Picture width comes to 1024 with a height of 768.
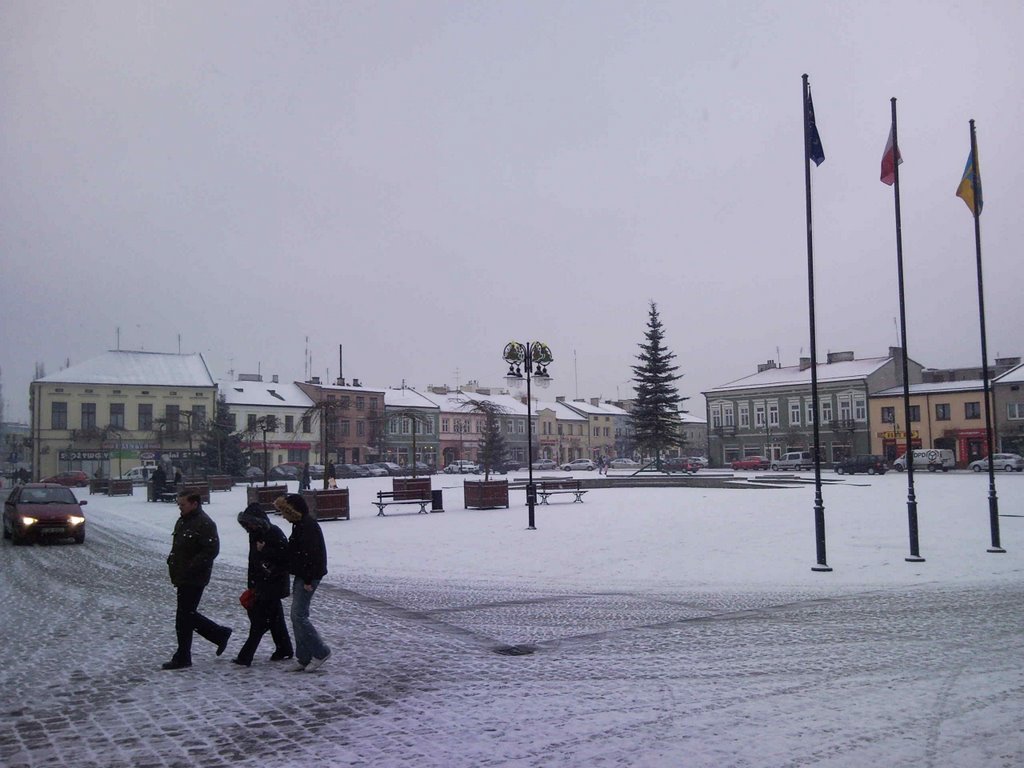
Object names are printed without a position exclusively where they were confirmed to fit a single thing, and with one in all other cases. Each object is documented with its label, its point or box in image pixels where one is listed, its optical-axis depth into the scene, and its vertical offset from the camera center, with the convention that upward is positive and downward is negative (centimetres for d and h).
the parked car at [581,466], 7571 -277
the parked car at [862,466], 5088 -218
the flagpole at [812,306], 1339 +206
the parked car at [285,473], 6259 -223
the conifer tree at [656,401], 5669 +236
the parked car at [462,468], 7362 -264
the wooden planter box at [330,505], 2305 -173
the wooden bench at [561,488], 2781 -178
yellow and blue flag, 1560 +460
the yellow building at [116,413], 6456 +282
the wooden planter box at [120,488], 4147 -202
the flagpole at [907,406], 1396 +40
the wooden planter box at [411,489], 2552 -150
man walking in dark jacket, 758 -113
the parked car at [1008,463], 5319 -235
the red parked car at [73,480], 5372 -203
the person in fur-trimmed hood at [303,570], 733 -112
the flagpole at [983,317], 1502 +206
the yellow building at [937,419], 6266 +71
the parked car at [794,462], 6284 -229
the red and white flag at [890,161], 1475 +477
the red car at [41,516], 1920 -155
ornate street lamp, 2323 +218
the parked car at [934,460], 5709 -215
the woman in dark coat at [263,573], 745 -116
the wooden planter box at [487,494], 2598 -173
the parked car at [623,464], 7799 -270
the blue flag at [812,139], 1419 +497
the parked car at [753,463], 6588 -241
